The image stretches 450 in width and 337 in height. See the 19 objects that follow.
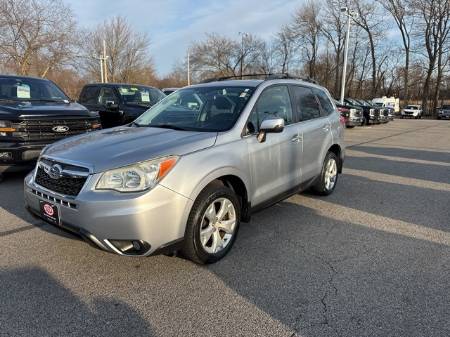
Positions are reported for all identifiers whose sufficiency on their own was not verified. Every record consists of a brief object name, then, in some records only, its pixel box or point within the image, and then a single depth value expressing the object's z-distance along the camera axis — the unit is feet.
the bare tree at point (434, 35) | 150.71
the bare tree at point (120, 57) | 168.45
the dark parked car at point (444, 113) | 132.07
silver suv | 9.73
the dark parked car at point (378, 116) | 76.84
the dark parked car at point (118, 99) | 30.85
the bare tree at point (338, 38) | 172.76
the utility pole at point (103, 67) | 124.67
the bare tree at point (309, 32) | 183.32
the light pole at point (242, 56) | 202.53
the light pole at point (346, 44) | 89.11
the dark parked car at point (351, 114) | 61.76
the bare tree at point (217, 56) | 200.64
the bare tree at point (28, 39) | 78.43
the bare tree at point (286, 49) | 193.98
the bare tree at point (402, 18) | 162.72
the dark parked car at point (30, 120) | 19.70
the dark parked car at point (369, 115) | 74.33
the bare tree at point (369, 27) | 165.07
